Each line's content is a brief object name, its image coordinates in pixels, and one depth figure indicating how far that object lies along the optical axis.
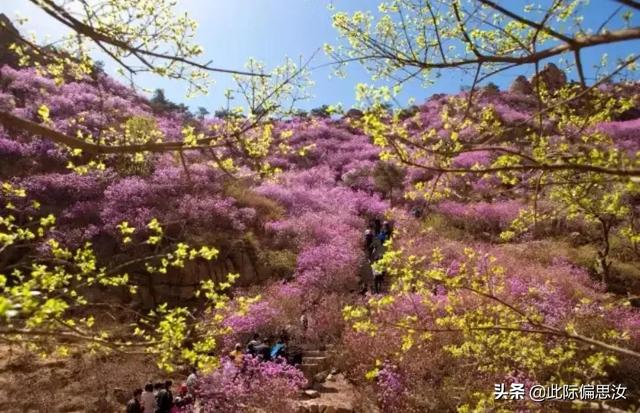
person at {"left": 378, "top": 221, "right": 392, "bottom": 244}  21.18
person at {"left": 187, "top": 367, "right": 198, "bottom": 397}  11.40
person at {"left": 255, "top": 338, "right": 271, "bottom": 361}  12.73
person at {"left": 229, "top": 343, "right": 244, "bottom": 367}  8.91
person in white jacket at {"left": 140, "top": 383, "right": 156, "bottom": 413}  10.56
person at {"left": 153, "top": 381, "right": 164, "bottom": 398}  10.51
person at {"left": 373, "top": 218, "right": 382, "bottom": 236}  23.93
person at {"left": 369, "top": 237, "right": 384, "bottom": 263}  20.66
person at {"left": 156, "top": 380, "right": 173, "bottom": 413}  10.24
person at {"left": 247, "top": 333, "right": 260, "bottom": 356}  12.84
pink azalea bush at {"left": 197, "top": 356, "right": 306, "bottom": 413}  10.94
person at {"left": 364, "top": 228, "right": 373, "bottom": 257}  21.98
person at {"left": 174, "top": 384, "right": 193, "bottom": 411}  11.08
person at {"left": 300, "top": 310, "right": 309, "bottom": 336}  15.16
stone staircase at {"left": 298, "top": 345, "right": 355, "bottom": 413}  11.56
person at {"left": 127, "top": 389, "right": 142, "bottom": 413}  10.14
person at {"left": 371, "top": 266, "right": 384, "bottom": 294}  17.19
